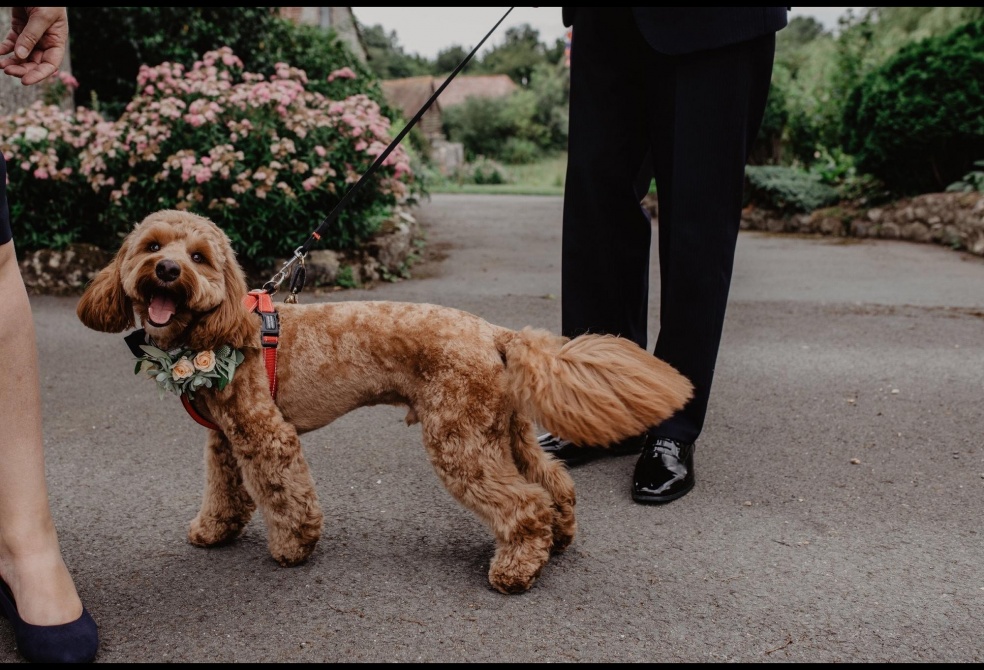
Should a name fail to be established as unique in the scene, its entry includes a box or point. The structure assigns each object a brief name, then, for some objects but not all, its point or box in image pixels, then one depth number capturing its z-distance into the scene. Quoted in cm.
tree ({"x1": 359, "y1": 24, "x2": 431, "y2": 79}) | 7150
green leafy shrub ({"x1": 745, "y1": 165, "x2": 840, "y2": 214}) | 1112
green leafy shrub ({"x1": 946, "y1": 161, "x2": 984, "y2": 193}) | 911
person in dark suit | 282
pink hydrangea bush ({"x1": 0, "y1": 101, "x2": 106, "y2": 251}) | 651
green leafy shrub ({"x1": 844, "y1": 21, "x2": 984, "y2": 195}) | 935
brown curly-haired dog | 219
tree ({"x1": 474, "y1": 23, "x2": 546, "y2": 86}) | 7806
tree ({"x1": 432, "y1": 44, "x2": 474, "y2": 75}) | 9450
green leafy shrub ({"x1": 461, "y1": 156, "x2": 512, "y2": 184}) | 3030
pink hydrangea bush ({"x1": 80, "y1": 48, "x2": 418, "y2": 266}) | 637
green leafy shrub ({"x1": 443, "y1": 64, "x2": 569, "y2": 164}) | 4206
